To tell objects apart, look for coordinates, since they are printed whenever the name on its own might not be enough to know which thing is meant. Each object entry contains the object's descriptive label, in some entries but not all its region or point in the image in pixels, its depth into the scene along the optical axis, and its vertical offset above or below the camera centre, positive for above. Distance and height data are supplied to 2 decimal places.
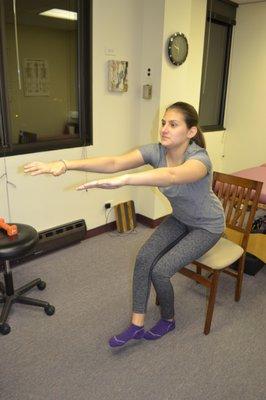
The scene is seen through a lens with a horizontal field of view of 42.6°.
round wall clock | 3.06 +0.38
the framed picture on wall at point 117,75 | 2.99 +0.12
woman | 1.79 -0.66
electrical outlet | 3.36 -1.09
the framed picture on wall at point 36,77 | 2.62 +0.08
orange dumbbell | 2.03 -0.81
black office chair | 1.94 -1.09
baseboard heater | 2.82 -1.23
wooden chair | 1.94 -0.83
